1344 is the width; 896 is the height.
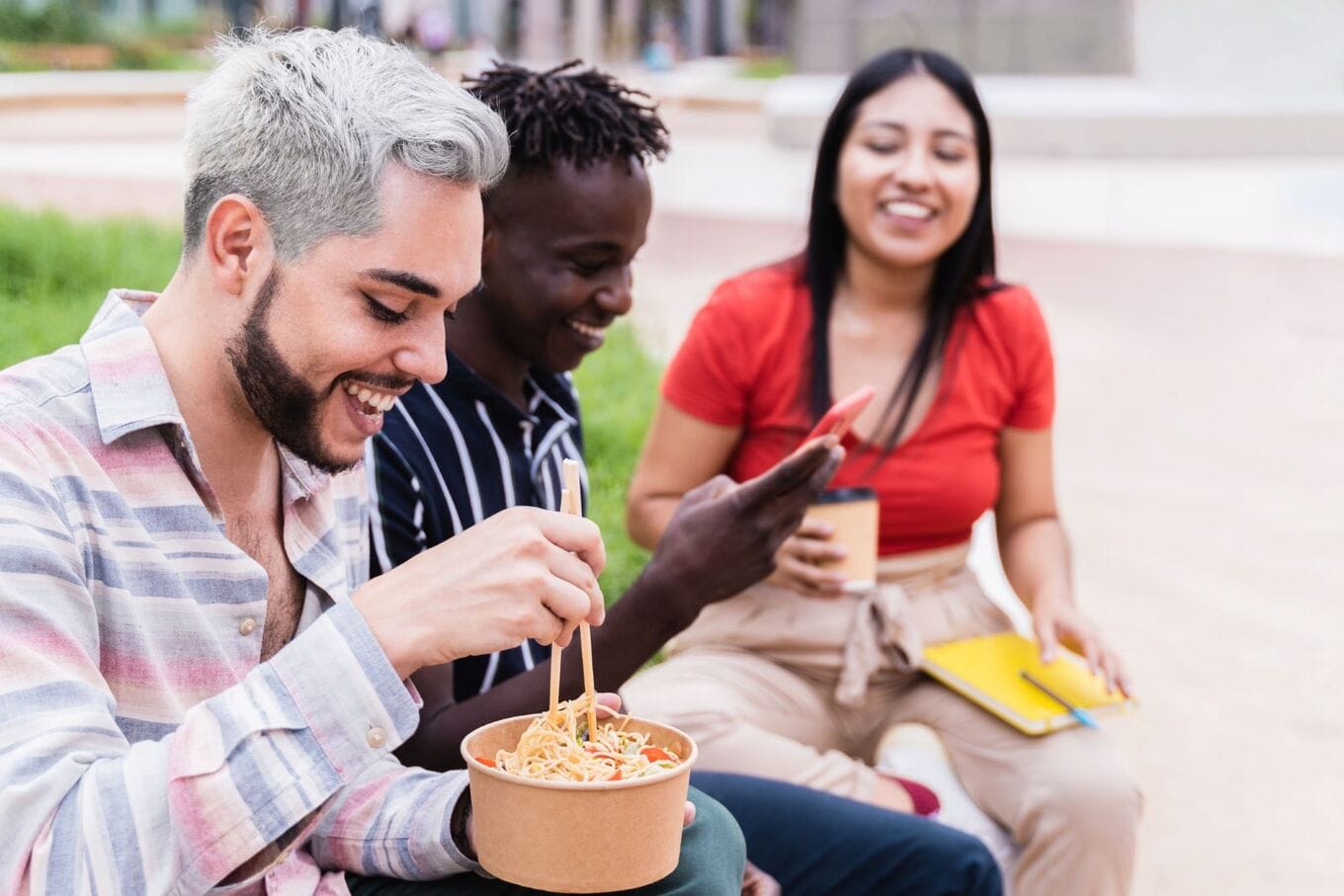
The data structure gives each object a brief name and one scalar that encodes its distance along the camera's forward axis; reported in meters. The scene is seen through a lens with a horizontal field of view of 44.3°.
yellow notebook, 3.03
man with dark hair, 2.44
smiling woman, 2.95
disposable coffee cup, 3.00
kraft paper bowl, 1.70
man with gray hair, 1.53
